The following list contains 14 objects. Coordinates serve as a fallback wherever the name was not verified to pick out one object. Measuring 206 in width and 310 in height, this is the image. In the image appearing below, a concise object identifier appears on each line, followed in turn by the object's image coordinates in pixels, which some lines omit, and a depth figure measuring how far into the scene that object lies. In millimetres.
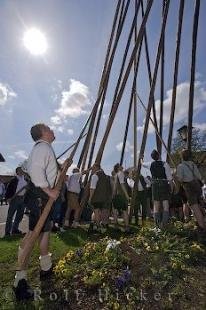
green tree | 17065
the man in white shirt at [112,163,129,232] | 4008
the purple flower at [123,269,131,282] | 1641
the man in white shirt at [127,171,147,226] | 4482
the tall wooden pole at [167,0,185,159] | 3944
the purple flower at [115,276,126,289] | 1595
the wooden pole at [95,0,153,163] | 2975
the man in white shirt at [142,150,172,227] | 3260
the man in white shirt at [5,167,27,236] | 3707
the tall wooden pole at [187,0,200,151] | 3452
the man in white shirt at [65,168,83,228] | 4111
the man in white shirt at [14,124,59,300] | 1802
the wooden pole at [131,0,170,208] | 3336
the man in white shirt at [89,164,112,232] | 3734
